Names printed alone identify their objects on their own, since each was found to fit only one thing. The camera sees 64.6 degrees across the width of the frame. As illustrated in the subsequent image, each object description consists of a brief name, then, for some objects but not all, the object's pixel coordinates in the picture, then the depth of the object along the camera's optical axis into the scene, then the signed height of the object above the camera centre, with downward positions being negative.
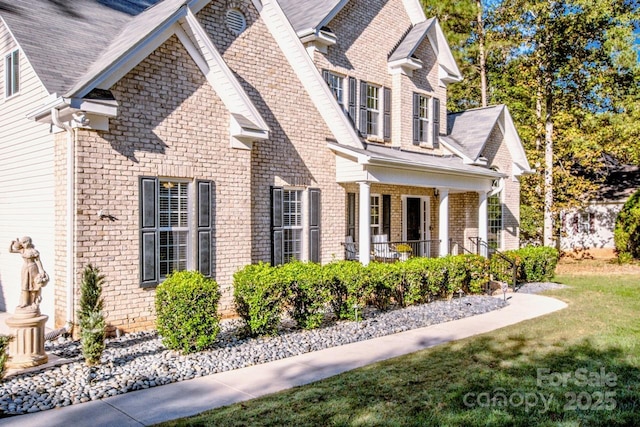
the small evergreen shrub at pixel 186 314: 7.56 -1.56
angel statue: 7.28 -0.93
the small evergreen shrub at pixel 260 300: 8.51 -1.53
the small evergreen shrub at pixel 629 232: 23.22 -1.05
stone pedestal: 6.93 -1.81
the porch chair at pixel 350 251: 13.52 -1.09
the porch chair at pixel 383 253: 14.49 -1.24
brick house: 8.63 +1.38
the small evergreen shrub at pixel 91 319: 6.92 -1.50
